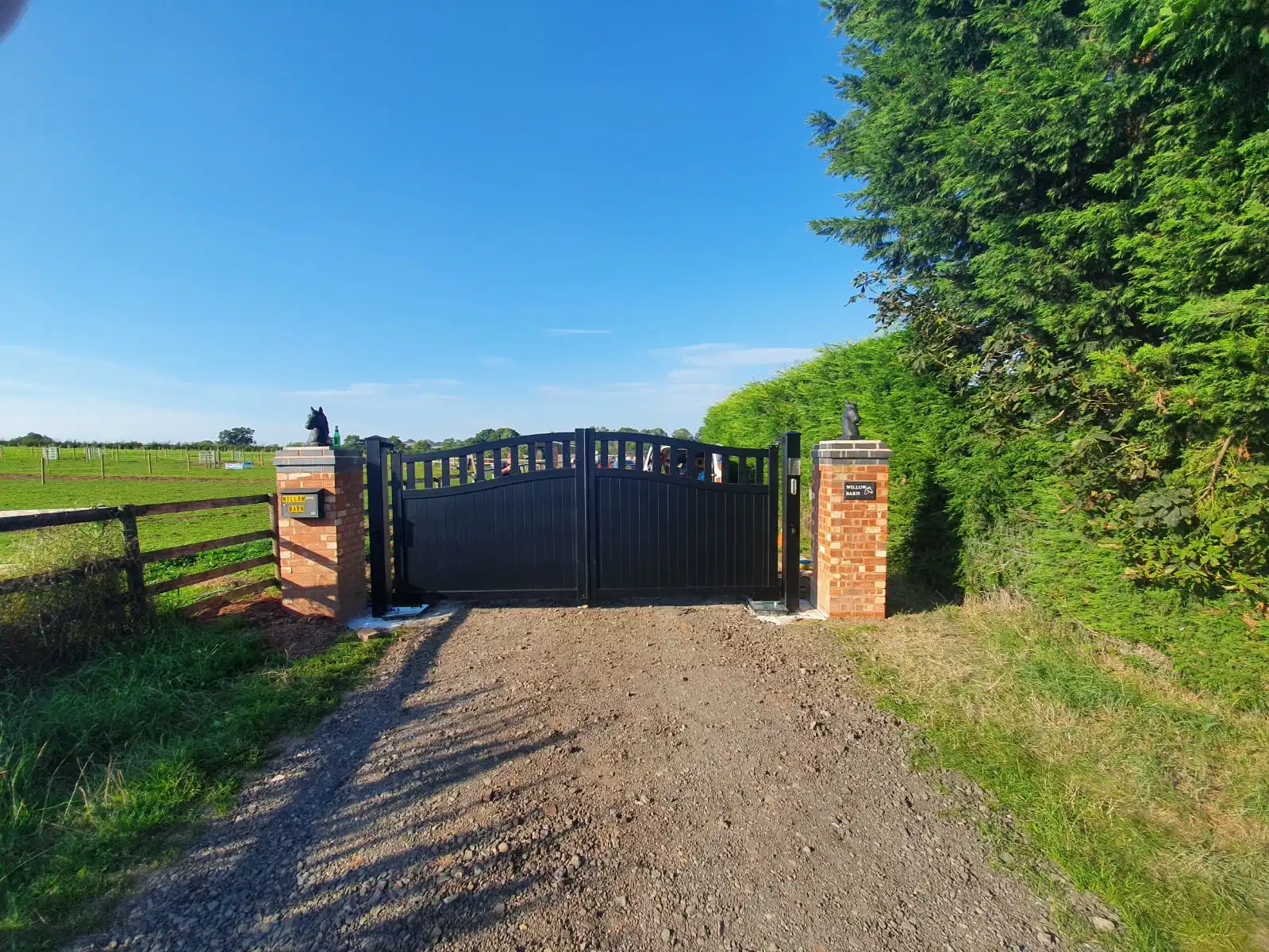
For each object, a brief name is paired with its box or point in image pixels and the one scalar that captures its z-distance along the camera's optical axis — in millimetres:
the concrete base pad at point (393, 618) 5160
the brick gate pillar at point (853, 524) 5238
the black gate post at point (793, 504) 5586
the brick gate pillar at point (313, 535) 5035
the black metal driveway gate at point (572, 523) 5578
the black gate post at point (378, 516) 5418
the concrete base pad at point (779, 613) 5379
